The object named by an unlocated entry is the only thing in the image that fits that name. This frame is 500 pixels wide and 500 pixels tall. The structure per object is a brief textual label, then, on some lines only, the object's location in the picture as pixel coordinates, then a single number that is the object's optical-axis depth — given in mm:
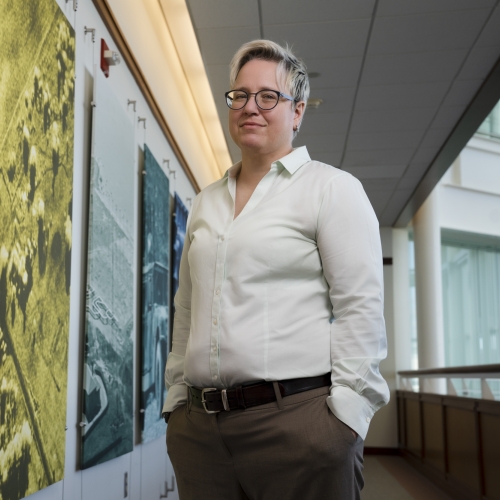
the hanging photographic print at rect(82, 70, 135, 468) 2721
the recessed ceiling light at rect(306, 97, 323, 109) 5884
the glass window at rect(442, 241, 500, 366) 9219
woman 1415
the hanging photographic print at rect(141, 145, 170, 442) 3891
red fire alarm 3148
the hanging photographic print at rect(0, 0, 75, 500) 1868
